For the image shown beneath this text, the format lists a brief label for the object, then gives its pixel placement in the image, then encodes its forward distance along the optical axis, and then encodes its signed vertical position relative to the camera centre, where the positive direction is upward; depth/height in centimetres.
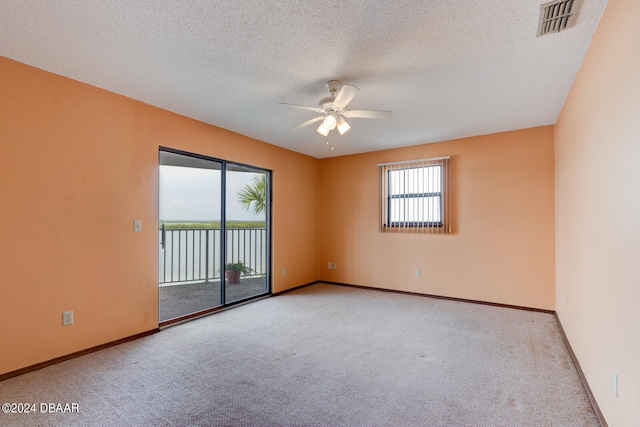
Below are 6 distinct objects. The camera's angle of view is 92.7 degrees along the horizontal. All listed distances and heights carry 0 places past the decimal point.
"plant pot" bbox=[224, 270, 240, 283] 444 -84
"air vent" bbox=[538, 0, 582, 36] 178 +124
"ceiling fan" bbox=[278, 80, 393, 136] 274 +101
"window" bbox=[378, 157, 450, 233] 479 +37
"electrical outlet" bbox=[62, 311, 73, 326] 268 -87
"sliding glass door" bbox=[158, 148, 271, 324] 377 -21
